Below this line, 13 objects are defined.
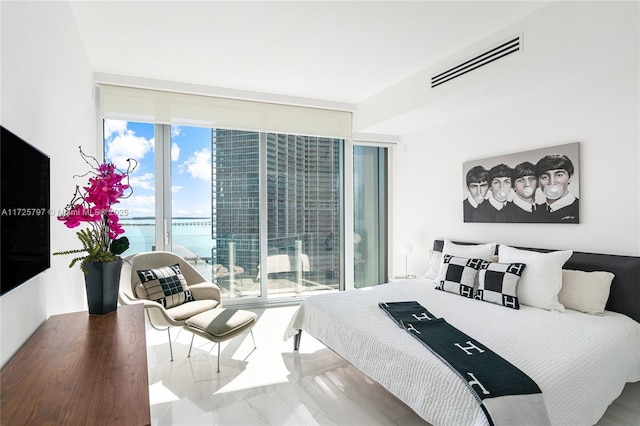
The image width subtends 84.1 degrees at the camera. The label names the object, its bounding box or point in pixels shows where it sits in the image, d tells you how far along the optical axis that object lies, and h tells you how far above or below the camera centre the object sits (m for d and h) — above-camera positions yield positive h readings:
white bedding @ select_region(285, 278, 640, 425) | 1.71 -0.81
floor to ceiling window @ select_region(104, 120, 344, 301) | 4.14 +0.10
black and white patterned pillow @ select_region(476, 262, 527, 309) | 2.85 -0.61
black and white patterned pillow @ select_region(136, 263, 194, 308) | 3.17 -0.68
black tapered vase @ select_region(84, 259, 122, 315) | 1.92 -0.41
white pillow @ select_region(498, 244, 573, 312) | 2.72 -0.55
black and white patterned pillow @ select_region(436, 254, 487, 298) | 3.25 -0.61
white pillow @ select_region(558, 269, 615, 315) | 2.58 -0.60
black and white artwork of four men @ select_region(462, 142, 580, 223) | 3.03 +0.22
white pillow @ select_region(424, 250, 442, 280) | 3.92 -0.61
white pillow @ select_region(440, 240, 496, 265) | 3.45 -0.41
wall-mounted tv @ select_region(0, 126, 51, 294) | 1.25 +0.00
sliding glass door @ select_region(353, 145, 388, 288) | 5.21 -0.06
